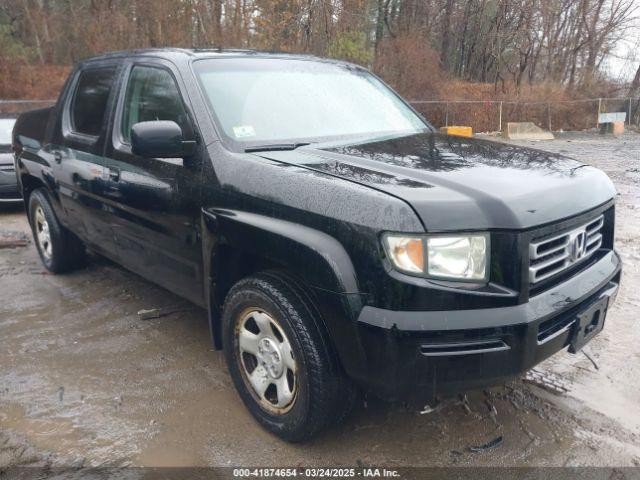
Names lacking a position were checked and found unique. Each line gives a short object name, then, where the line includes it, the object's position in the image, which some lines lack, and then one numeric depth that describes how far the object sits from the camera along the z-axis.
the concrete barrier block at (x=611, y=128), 23.81
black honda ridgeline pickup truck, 2.29
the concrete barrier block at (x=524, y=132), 21.88
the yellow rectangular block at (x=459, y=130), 19.89
